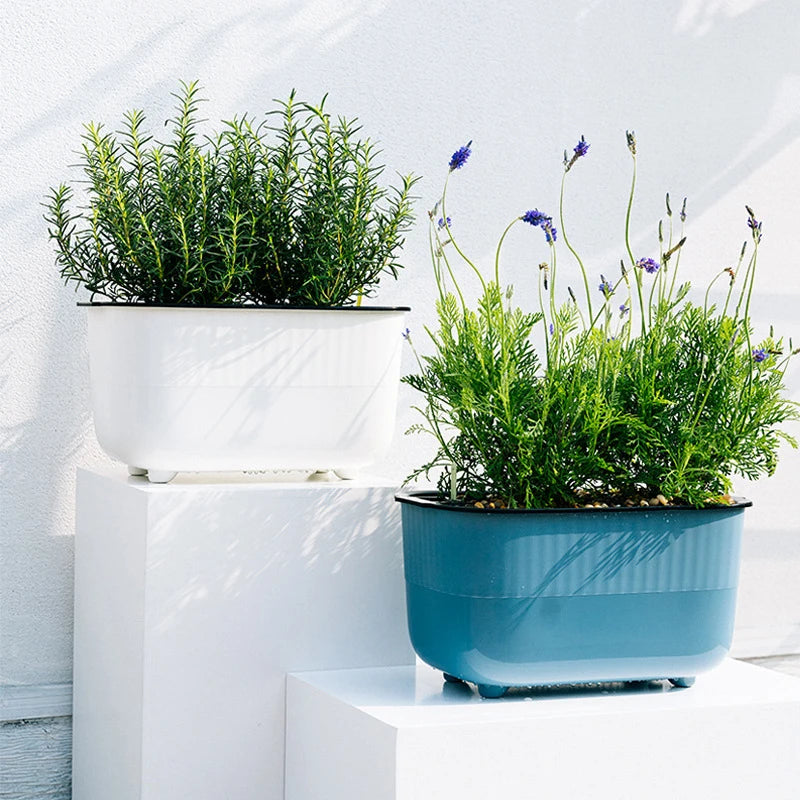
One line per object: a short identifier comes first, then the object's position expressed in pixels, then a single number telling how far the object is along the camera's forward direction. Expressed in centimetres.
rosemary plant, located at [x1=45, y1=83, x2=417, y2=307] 287
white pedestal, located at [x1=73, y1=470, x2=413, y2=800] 284
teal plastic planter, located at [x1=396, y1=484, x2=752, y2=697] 271
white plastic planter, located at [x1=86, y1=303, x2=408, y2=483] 286
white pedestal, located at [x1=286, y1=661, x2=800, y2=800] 266
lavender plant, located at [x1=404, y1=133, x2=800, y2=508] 273
